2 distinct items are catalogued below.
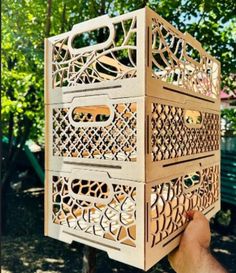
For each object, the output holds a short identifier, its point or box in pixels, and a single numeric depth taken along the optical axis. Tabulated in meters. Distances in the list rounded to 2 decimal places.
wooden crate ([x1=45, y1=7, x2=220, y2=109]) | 0.49
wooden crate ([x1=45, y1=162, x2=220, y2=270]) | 0.50
